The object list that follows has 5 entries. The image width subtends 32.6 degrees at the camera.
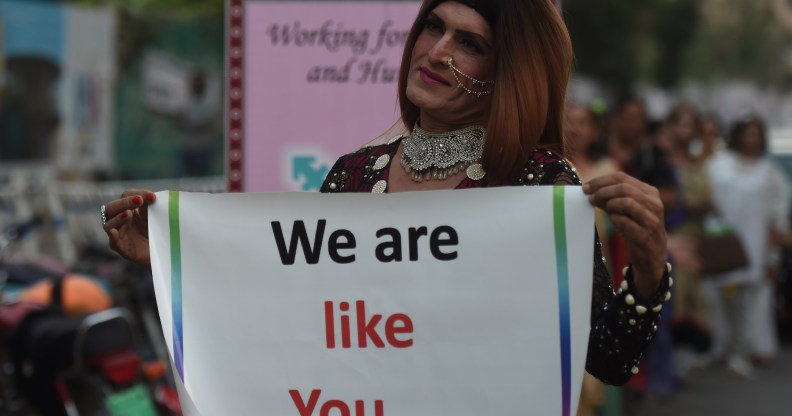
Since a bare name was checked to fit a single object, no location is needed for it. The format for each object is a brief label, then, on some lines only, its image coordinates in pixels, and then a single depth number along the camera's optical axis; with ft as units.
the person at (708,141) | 39.52
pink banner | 16.31
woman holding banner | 8.52
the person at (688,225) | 33.14
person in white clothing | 38.37
